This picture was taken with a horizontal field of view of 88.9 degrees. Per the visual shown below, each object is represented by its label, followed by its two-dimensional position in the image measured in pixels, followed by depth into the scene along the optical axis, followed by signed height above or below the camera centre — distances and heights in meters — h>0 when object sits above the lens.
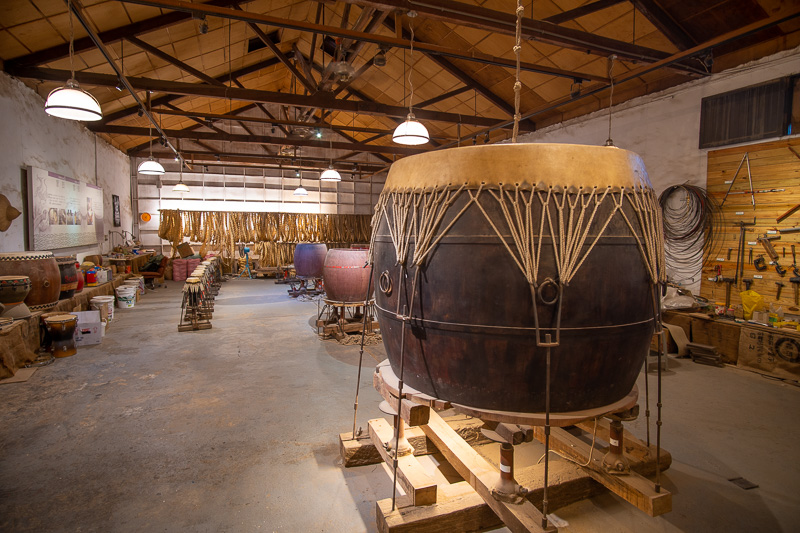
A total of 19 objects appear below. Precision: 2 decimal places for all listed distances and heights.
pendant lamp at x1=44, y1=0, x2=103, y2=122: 3.54 +1.15
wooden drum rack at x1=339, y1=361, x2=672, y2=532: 1.75 -1.19
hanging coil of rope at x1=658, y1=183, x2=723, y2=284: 5.64 +0.22
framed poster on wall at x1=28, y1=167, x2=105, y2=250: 6.48 +0.41
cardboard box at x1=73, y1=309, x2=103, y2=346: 5.48 -1.28
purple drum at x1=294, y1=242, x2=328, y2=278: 9.09 -0.45
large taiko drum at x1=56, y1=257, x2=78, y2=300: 6.04 -0.63
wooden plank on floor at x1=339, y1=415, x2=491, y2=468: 2.68 -1.37
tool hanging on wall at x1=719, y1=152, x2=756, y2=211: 5.16 +1.06
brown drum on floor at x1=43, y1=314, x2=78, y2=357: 4.92 -1.21
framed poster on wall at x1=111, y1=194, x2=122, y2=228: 11.43 +0.84
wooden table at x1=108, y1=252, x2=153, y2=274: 9.83 -0.67
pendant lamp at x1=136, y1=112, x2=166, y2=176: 6.82 +1.15
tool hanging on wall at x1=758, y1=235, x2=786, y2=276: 4.93 -0.05
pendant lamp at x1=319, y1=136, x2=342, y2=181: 8.27 +1.28
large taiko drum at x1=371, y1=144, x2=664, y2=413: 1.59 -0.12
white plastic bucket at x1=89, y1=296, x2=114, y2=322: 6.42 -1.08
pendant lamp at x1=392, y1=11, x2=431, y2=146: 5.10 +1.38
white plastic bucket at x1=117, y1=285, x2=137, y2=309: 8.09 -1.23
